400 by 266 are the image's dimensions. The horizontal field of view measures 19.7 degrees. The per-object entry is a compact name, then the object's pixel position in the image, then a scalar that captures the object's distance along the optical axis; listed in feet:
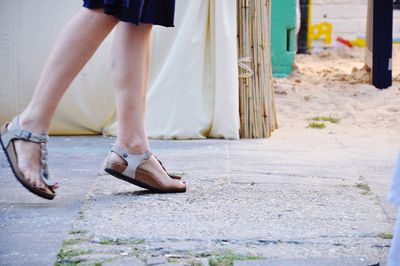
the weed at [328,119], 21.09
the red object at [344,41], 37.32
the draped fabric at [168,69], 17.09
